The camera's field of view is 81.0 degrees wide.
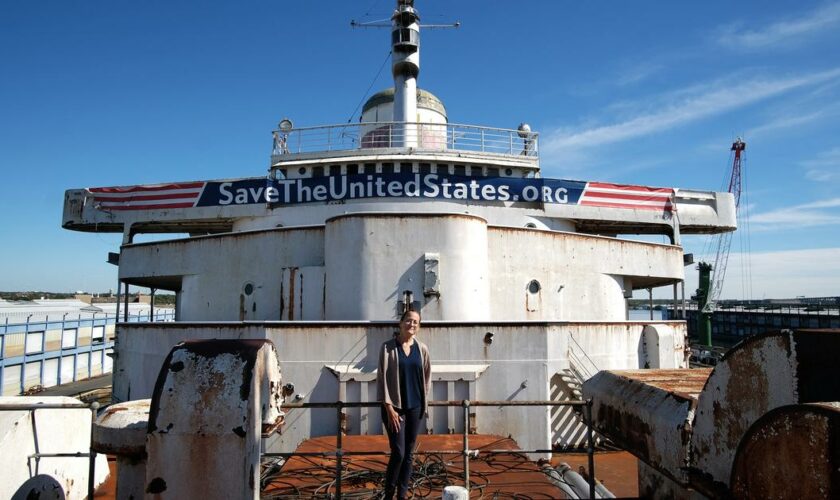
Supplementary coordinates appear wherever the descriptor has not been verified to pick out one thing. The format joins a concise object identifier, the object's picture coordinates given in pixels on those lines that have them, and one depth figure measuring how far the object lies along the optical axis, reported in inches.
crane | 1535.4
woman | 159.8
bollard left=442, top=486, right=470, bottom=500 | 136.2
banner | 502.3
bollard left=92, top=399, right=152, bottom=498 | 156.4
